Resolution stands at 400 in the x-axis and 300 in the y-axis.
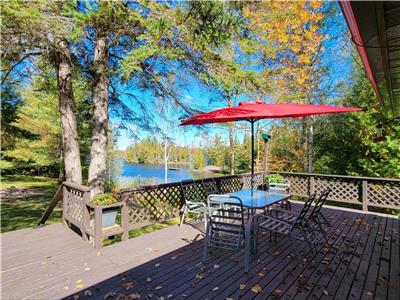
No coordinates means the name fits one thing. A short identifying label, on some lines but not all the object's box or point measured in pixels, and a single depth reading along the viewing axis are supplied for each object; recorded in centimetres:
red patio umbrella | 326
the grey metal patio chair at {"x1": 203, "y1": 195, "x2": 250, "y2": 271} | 280
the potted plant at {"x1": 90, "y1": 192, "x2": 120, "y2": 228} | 353
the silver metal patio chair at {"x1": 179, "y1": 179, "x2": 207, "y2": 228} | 432
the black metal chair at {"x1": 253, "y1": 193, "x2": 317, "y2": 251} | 301
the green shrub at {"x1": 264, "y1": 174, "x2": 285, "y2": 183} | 716
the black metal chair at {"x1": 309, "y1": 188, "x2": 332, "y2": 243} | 327
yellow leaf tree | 784
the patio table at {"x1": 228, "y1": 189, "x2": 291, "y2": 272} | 276
